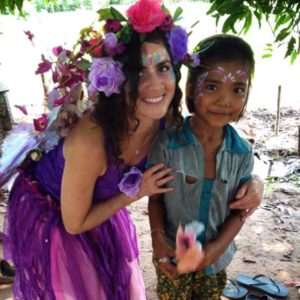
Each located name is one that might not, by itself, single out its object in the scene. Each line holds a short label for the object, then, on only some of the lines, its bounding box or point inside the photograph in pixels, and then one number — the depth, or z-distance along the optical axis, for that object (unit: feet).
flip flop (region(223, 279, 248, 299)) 7.38
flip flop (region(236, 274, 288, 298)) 7.45
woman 3.95
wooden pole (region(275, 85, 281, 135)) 16.88
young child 4.35
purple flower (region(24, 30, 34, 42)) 4.56
